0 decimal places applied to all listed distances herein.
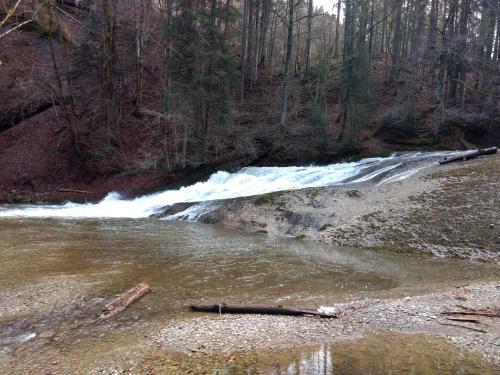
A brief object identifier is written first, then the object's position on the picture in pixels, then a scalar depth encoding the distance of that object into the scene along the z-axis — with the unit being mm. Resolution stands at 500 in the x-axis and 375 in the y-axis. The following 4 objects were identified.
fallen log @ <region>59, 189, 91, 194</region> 22594
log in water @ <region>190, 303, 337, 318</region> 6500
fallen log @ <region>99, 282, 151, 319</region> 6585
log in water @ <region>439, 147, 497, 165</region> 16828
